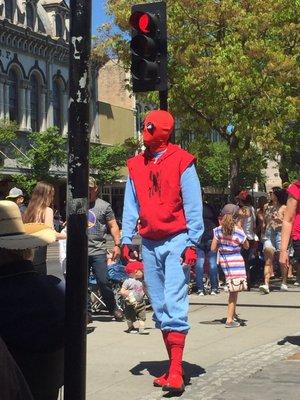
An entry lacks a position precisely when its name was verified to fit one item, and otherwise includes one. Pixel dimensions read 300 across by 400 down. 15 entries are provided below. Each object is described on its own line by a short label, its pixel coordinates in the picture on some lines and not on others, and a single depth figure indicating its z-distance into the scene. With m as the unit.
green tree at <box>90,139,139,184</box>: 44.59
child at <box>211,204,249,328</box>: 8.88
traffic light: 7.75
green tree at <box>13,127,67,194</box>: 39.81
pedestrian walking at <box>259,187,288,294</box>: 13.53
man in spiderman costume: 5.84
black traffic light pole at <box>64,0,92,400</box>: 3.71
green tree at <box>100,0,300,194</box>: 15.18
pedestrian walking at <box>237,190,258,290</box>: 13.25
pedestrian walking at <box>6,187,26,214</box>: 9.77
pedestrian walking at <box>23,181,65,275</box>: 8.26
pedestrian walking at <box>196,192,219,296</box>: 12.23
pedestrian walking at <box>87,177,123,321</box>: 9.31
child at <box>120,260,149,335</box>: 8.62
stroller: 10.04
